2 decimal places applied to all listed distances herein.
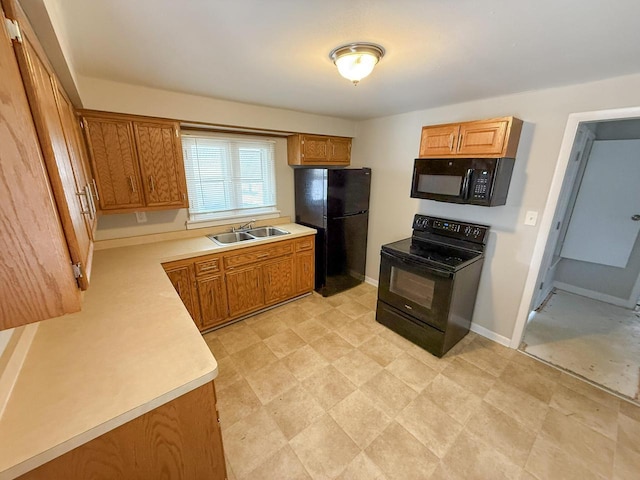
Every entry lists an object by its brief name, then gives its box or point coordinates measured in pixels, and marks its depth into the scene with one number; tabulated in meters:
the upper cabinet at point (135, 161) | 2.01
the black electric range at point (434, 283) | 2.22
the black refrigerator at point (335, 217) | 3.04
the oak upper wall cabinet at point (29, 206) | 0.56
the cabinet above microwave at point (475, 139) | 2.04
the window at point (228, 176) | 2.77
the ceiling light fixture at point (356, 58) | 1.37
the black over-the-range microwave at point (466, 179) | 2.10
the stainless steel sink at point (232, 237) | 2.97
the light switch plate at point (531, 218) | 2.20
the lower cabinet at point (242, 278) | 2.39
